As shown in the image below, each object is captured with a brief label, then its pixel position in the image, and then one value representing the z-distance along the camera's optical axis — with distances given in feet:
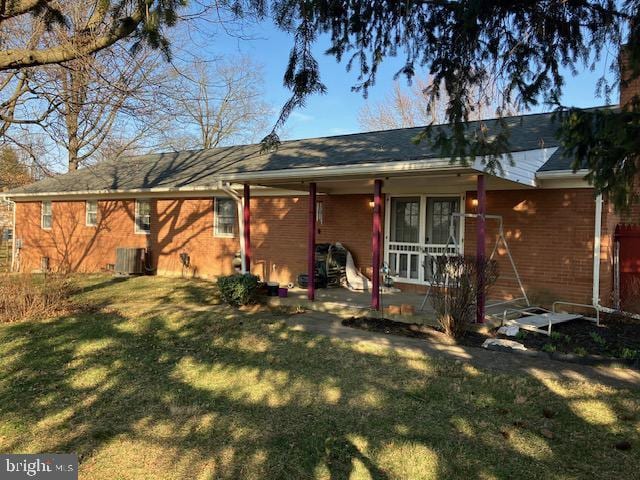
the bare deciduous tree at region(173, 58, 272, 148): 108.88
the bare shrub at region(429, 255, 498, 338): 22.30
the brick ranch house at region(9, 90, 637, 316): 27.96
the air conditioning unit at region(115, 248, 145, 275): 49.57
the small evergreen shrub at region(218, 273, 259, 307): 30.17
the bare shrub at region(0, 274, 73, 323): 27.43
